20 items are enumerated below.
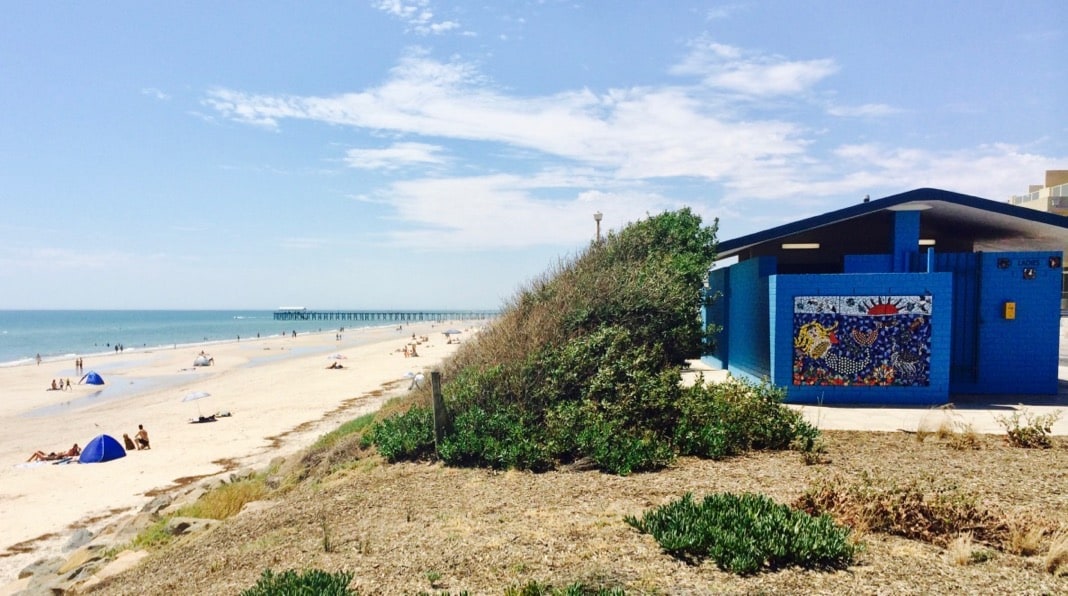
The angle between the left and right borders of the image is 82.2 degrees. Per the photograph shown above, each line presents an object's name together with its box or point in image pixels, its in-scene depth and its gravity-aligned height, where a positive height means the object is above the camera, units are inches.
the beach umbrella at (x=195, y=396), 1019.7 -166.2
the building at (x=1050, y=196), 2160.4 +436.8
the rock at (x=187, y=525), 371.9 -141.2
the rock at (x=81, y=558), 378.2 -169.5
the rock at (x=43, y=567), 406.6 -184.9
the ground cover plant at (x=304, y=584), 194.9 -93.5
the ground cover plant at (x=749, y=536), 207.6 -81.5
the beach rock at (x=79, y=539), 463.4 -189.7
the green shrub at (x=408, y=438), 418.6 -95.3
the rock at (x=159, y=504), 497.7 -172.3
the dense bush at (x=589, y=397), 379.6 -65.4
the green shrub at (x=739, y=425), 379.6 -76.5
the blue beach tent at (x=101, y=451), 718.5 -183.8
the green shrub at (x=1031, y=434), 394.9 -79.7
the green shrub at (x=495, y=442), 372.5 -88.3
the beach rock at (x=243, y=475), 561.9 -166.5
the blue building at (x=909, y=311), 588.7 -0.7
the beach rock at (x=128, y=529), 425.9 -169.8
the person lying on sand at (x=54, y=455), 745.0 -196.9
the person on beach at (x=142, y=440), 781.9 -183.9
